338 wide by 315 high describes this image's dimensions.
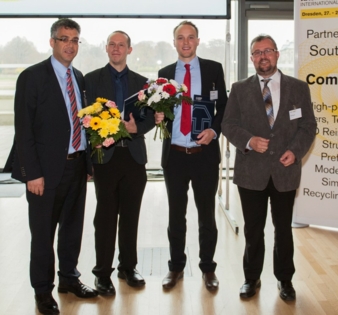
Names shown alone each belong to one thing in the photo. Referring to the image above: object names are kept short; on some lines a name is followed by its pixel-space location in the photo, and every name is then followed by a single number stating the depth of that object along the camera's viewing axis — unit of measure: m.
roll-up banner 5.41
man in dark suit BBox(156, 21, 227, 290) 4.14
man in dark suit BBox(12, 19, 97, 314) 3.61
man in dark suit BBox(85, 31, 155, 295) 3.99
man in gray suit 3.81
